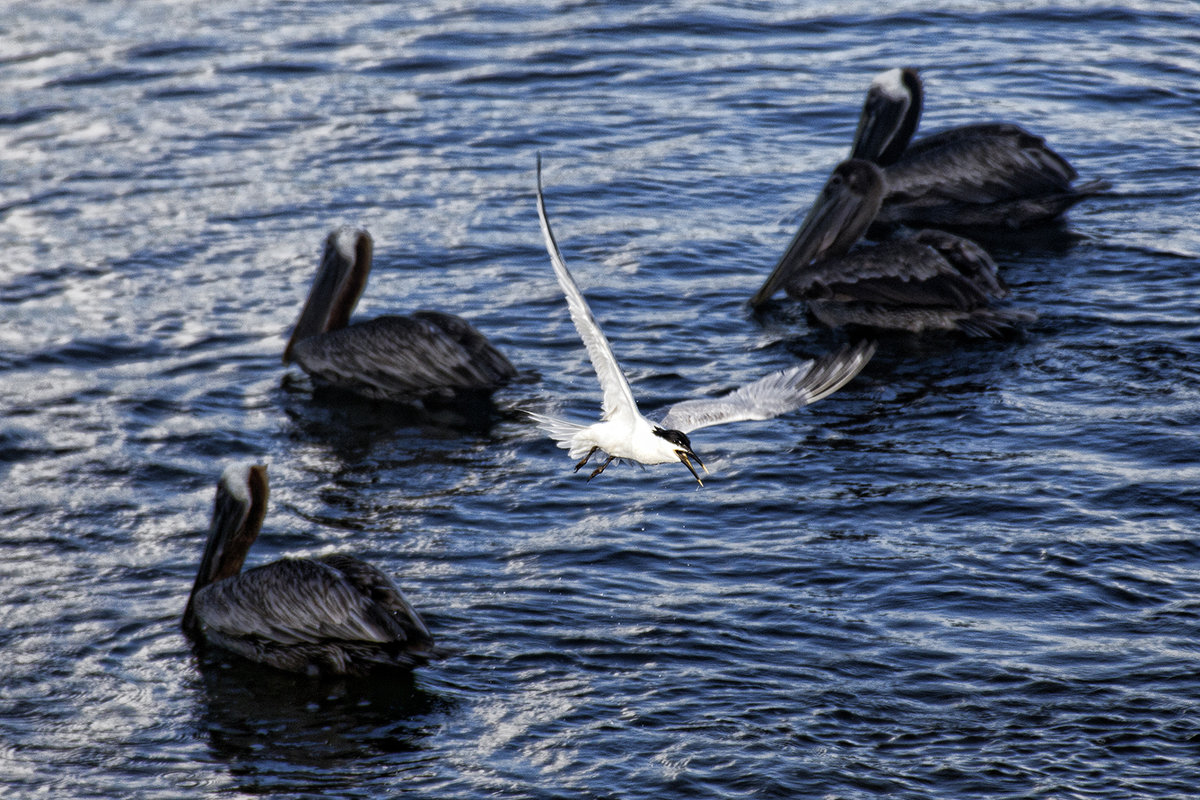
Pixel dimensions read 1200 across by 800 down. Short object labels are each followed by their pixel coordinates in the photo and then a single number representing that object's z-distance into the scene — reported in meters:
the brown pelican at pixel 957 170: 24.92
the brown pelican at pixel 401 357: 19.77
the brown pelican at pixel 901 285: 20.81
